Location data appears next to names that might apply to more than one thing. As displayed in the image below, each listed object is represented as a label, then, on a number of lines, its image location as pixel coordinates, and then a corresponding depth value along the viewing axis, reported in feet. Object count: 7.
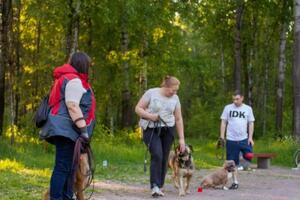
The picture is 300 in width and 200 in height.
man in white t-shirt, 41.98
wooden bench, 54.65
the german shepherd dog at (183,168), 32.00
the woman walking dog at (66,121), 21.75
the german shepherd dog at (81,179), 22.93
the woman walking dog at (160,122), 31.14
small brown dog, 35.86
